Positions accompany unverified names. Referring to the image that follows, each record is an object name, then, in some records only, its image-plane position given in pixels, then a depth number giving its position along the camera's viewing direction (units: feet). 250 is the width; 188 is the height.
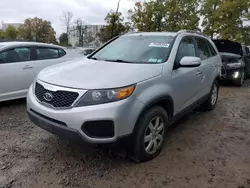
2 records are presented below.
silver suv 6.47
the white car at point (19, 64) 12.36
